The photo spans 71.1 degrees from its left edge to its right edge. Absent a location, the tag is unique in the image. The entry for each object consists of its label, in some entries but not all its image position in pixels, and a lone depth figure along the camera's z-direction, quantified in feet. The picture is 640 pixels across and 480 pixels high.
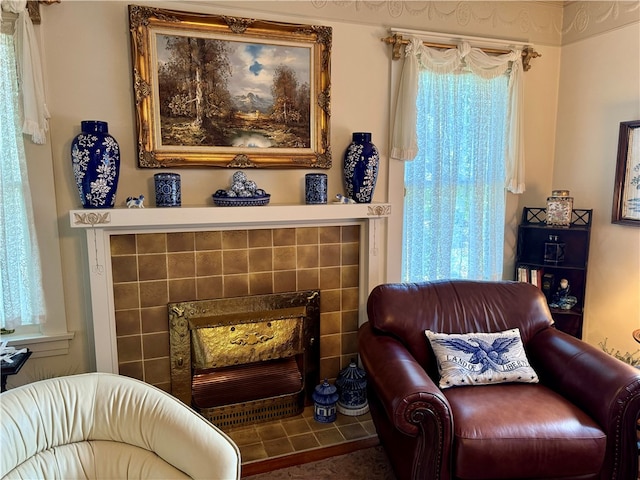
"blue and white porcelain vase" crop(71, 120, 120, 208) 6.96
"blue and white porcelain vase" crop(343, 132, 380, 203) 8.64
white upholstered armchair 4.86
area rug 7.11
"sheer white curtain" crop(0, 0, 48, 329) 6.91
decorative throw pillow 6.84
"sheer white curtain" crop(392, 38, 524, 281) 9.23
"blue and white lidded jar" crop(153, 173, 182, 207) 7.56
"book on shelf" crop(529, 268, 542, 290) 10.09
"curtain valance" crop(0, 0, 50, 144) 6.75
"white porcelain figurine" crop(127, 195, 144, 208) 7.36
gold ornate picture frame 7.61
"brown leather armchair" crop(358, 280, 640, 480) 5.63
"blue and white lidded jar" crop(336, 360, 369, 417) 8.90
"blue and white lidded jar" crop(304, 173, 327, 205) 8.45
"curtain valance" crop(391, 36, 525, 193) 8.95
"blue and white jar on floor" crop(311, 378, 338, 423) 8.63
